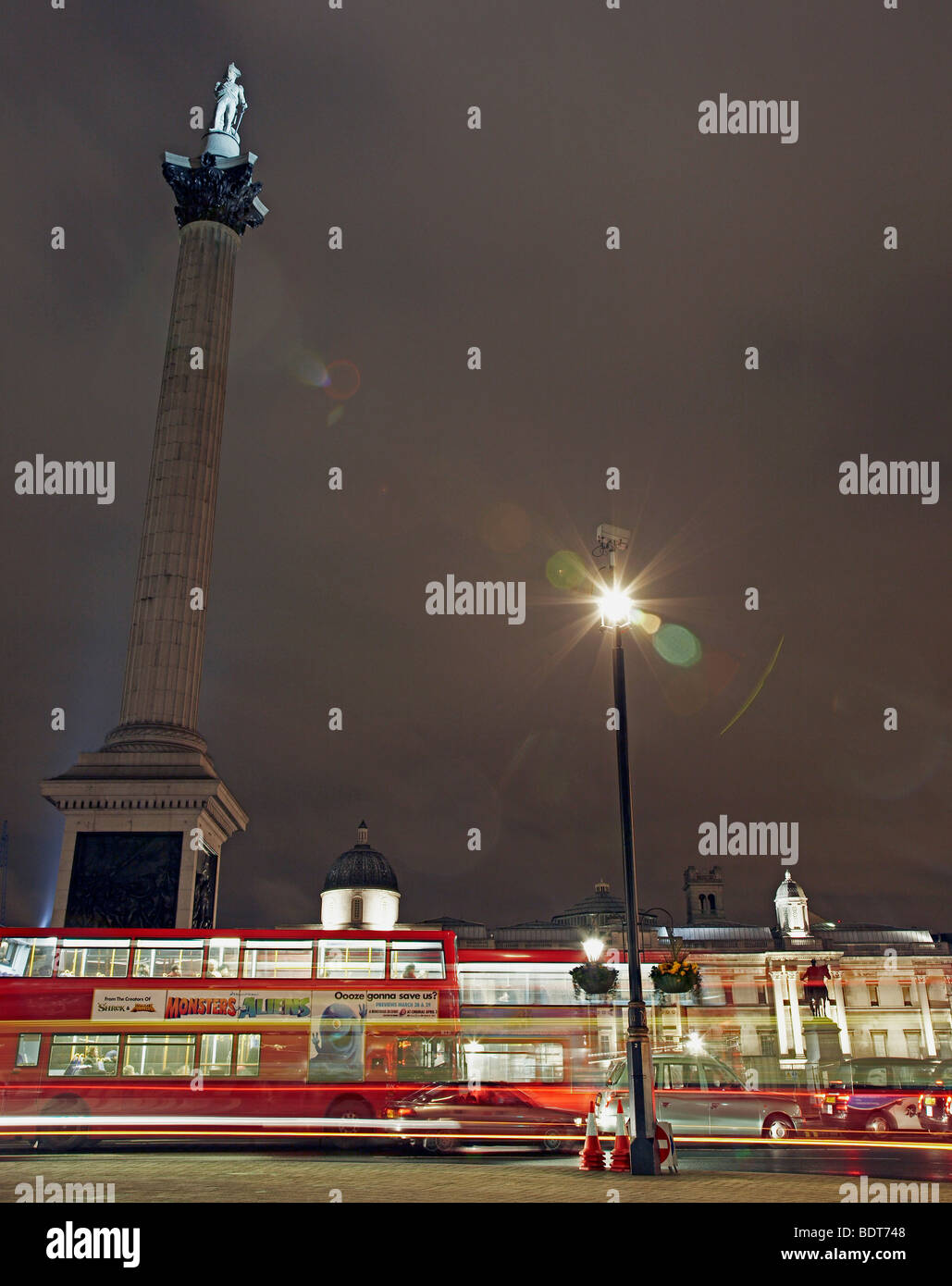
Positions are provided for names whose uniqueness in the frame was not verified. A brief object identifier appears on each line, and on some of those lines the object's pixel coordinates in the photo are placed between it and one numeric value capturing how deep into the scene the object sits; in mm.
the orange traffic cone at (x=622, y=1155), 15969
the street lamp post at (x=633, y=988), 14906
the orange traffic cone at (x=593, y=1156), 16047
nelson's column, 30484
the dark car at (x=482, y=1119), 21219
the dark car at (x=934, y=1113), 24469
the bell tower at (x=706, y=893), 118500
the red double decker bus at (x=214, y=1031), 20656
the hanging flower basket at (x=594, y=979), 23359
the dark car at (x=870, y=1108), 24656
